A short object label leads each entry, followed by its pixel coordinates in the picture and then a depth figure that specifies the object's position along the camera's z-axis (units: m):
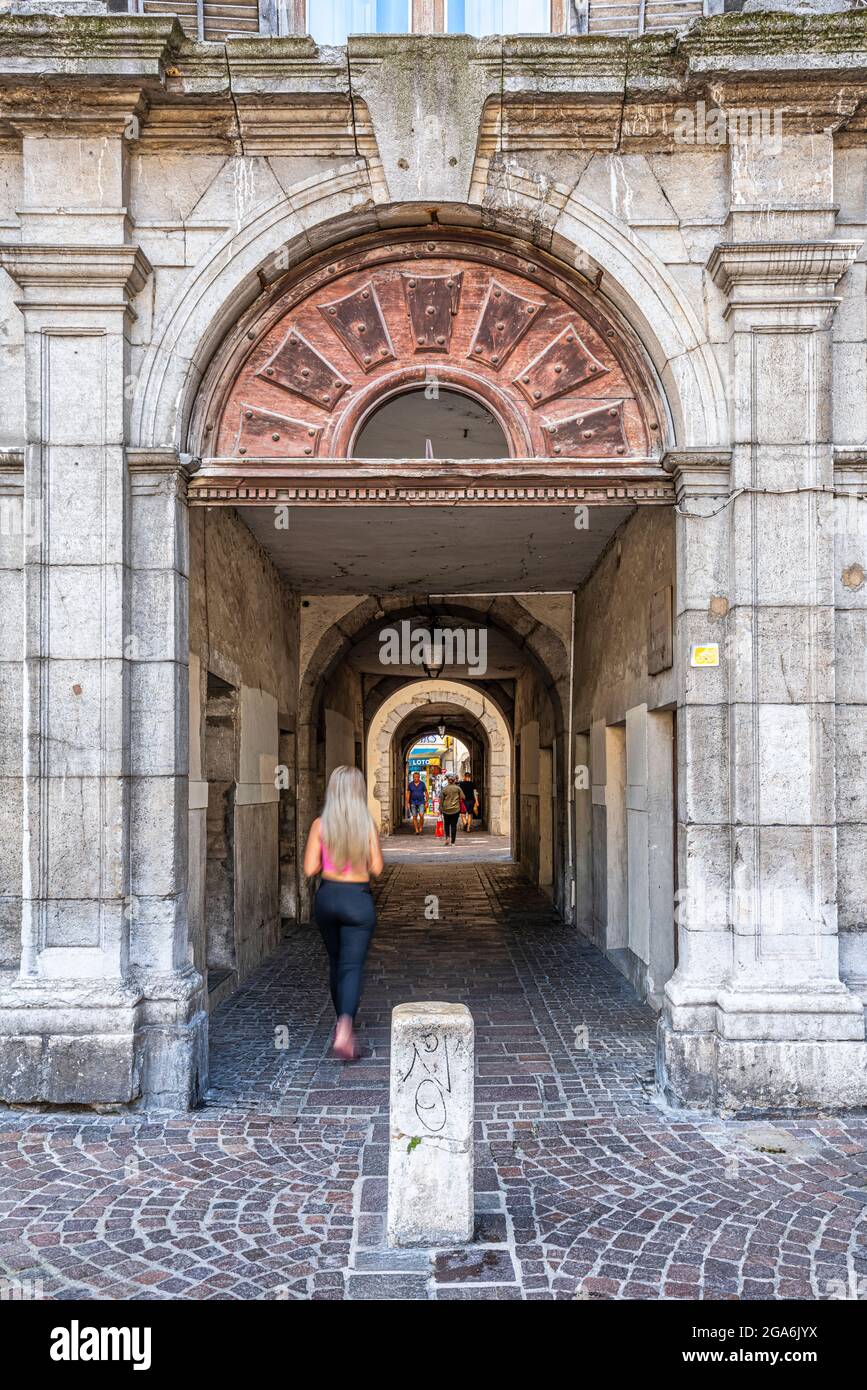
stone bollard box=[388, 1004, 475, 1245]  3.09
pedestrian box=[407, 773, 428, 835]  26.56
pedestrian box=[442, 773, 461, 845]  19.64
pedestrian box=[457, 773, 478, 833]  24.30
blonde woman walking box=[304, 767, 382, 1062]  4.86
